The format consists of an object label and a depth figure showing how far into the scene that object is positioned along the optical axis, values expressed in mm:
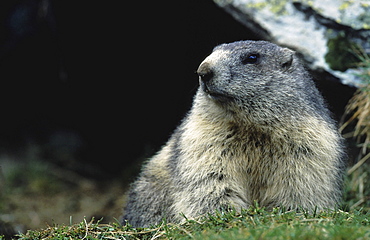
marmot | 8992
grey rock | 12781
